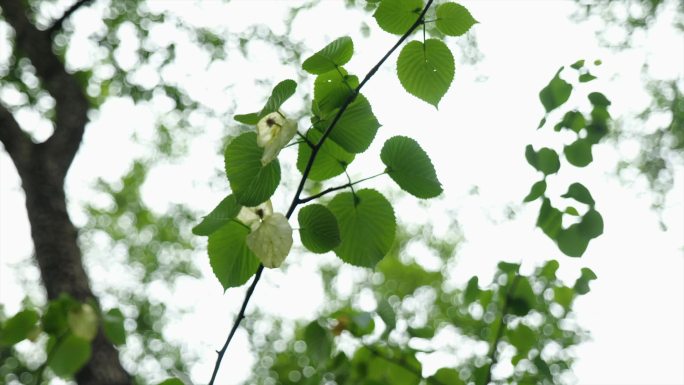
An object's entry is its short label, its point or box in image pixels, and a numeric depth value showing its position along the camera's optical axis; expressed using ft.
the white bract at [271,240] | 5.59
